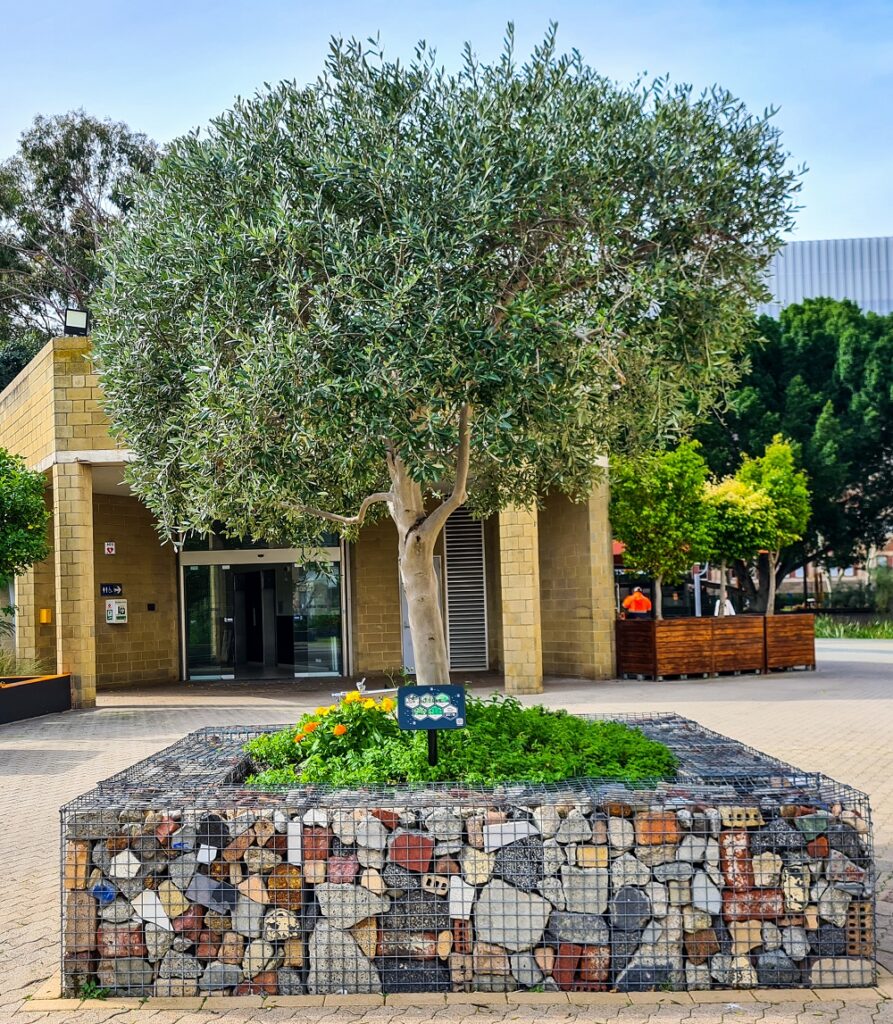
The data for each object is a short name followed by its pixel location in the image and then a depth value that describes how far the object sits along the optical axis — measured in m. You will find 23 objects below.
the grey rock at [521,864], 4.64
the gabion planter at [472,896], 4.62
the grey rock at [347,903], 4.66
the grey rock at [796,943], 4.64
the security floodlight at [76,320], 16.77
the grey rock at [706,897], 4.62
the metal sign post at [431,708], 5.32
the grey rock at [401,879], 4.68
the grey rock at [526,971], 4.64
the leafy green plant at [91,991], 4.68
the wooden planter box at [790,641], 19.41
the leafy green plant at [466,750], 5.69
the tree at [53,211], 37.69
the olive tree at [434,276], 5.82
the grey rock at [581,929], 4.62
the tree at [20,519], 15.34
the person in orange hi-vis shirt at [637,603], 20.33
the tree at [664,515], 18.33
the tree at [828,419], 32.75
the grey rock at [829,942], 4.66
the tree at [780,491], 20.36
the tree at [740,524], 19.75
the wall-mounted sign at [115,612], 20.44
